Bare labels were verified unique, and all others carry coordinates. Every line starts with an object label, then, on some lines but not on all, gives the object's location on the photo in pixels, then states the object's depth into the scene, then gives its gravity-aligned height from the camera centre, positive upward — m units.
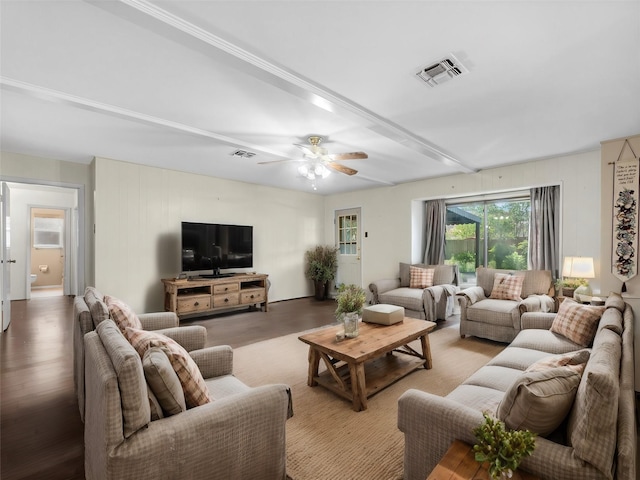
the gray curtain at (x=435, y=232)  5.82 +0.16
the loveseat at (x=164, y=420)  1.15 -0.78
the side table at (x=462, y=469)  1.09 -0.86
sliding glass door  4.98 +0.12
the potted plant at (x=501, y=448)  1.03 -0.73
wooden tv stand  4.73 -0.91
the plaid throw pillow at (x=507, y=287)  4.16 -0.65
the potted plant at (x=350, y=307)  2.78 -0.63
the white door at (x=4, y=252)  4.15 -0.20
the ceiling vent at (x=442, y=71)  2.05 +1.19
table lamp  3.61 -0.36
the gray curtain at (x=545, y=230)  4.42 +0.16
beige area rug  1.78 -1.33
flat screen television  5.04 -0.15
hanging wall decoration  3.05 +0.23
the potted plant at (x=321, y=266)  6.86 -0.62
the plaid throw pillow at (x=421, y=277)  5.23 -0.65
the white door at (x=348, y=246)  6.98 -0.15
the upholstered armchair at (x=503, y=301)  3.66 -0.80
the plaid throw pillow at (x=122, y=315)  2.03 -0.53
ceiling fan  3.45 +0.94
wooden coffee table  2.38 -1.05
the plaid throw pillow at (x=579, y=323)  2.46 -0.68
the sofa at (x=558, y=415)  1.02 -0.71
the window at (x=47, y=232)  8.20 +0.16
